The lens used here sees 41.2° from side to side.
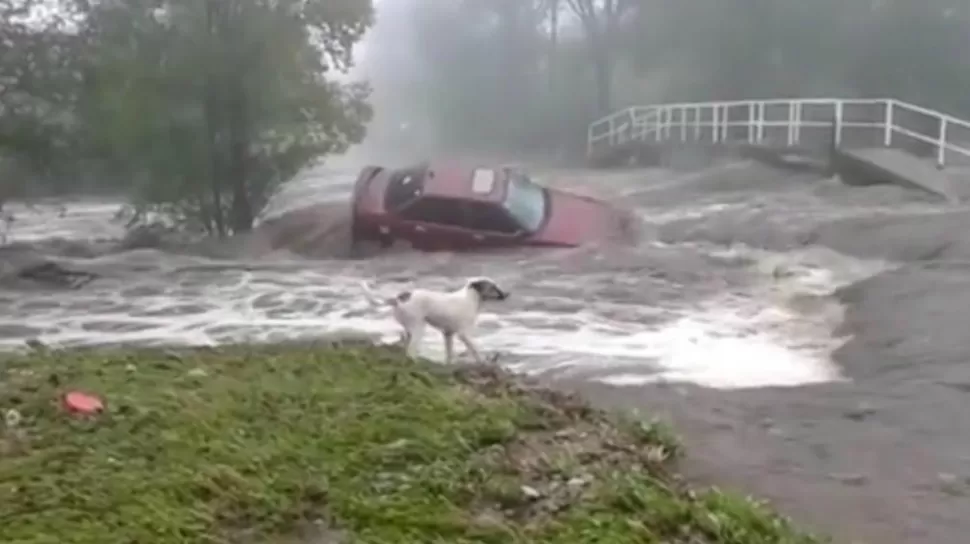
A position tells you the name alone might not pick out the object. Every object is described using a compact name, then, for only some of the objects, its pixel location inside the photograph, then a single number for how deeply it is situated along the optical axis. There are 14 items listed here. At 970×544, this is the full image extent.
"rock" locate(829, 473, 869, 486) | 6.29
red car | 15.88
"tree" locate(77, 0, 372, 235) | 23.52
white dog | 8.16
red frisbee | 5.53
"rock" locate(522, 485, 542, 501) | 4.80
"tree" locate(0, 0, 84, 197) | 20.72
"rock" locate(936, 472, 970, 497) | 6.20
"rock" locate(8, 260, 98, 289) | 16.55
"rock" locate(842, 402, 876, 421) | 7.93
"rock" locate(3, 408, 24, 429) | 5.35
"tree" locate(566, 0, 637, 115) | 46.31
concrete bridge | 21.42
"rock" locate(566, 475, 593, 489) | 4.96
